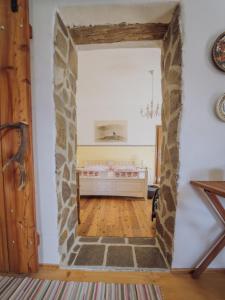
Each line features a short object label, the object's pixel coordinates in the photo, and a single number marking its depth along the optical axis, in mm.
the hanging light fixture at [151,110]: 4617
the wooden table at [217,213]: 1220
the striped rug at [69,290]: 1215
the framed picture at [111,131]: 5098
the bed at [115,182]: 3936
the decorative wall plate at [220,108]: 1333
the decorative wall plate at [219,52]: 1300
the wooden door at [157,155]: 5043
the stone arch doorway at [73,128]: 1443
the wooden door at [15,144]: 1258
